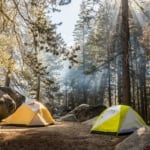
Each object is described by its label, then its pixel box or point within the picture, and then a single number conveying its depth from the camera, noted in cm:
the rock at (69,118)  1120
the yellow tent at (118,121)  634
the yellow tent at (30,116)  839
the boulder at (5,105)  969
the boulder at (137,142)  445
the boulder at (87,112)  1109
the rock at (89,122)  898
